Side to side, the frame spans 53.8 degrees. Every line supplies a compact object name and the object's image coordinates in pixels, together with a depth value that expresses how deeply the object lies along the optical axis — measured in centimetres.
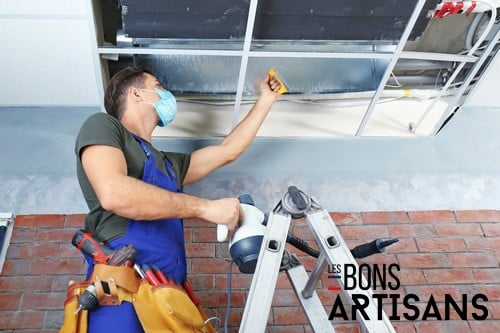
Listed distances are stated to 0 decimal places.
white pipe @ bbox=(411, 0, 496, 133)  183
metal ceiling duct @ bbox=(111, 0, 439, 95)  168
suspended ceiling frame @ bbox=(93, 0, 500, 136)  177
